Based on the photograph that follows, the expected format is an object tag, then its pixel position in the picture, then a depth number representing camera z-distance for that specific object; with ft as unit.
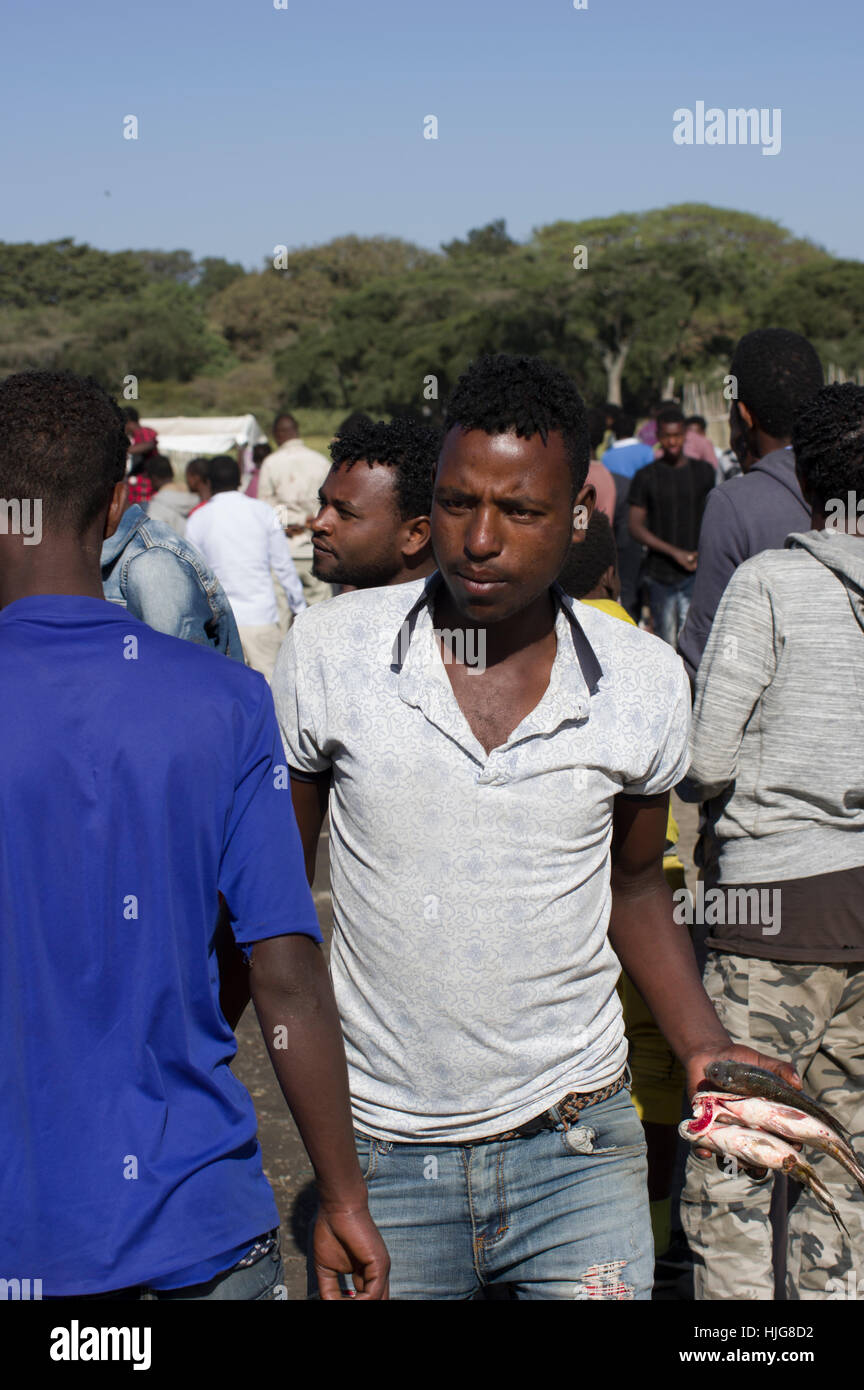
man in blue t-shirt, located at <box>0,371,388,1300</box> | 5.56
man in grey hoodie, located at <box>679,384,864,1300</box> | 9.81
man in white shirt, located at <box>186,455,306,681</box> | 28.25
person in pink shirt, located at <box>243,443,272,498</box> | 57.10
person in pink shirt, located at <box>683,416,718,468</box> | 38.73
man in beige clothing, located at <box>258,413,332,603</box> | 35.78
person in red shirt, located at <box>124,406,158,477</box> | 31.76
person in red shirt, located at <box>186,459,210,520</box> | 36.70
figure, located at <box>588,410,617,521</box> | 26.65
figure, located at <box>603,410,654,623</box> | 34.06
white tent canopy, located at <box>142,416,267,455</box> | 87.40
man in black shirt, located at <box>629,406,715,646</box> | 30.91
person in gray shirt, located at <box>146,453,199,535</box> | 32.35
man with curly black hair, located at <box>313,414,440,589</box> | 11.76
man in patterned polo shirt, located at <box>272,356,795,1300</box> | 7.06
